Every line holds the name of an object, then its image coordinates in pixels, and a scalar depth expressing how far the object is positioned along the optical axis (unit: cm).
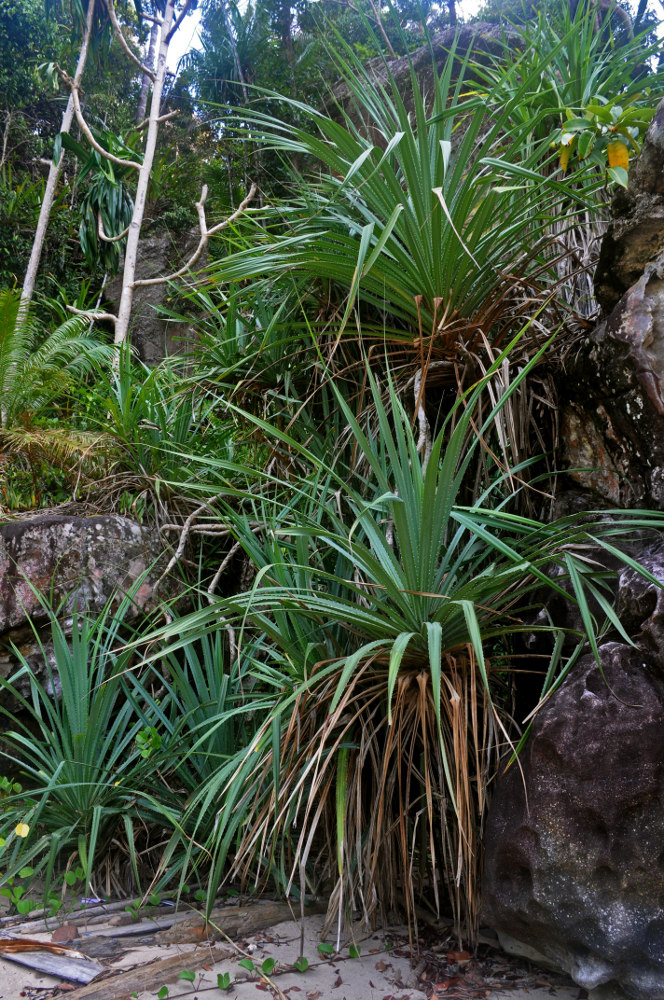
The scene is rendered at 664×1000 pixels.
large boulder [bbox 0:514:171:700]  312
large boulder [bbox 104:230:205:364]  965
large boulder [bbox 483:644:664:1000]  164
